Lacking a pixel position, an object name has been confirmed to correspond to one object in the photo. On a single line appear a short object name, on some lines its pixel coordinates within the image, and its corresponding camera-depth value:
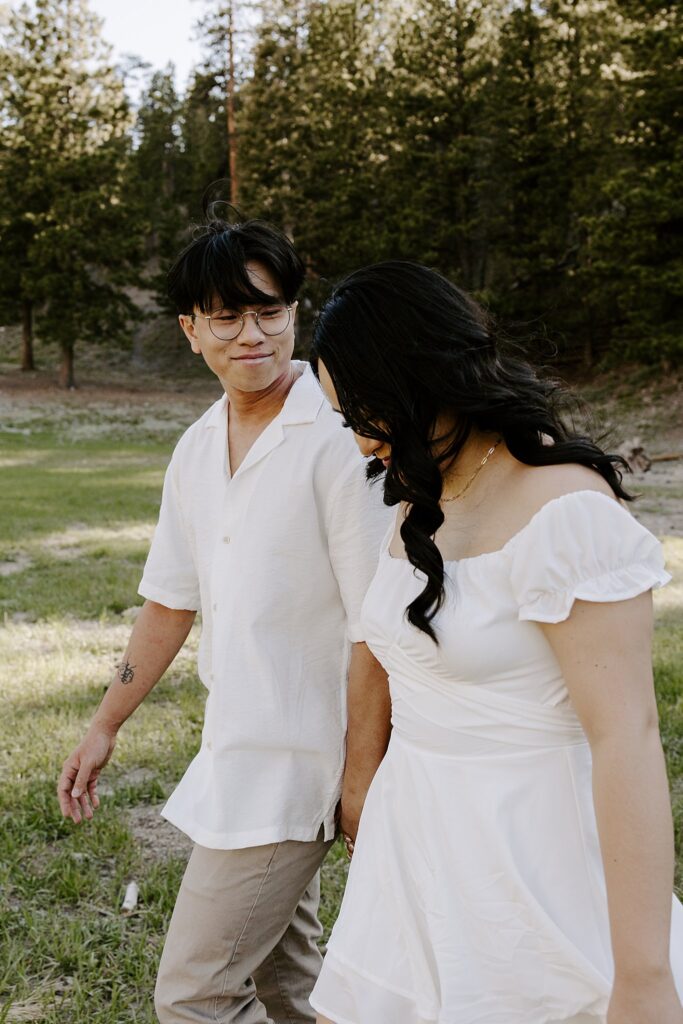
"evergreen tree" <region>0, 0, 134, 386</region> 32.03
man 2.09
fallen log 18.32
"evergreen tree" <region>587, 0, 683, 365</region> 23.17
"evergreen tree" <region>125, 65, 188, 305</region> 42.09
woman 1.40
